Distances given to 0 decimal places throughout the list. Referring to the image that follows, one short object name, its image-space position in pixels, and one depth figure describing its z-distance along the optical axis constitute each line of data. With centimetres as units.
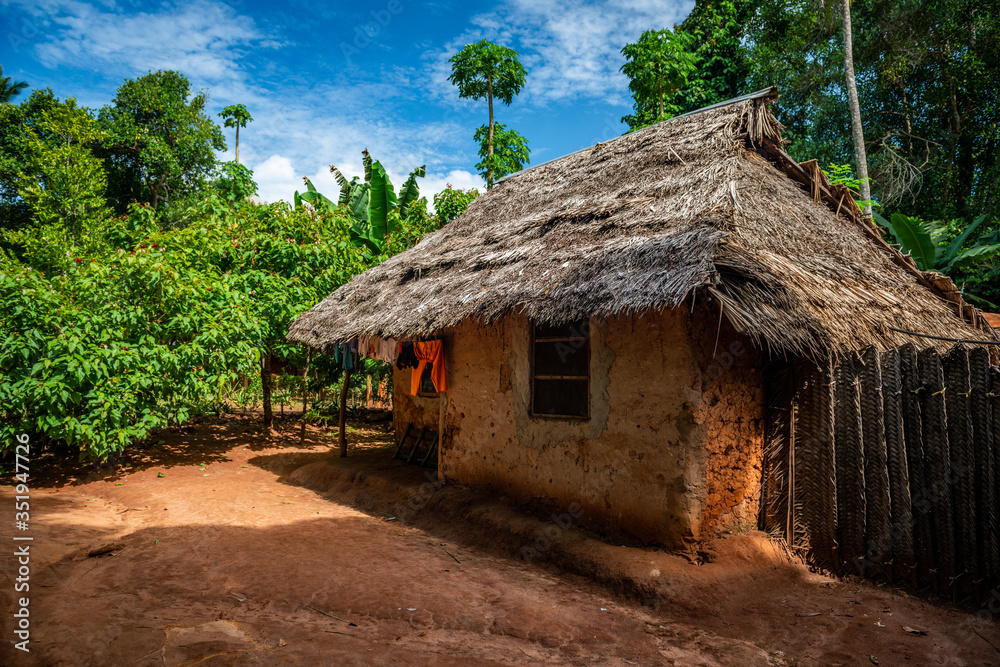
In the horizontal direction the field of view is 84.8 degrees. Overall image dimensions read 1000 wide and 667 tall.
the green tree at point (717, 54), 1834
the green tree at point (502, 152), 1620
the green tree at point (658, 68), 1598
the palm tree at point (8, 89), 2373
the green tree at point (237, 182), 1912
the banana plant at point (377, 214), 1238
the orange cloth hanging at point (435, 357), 675
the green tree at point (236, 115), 2514
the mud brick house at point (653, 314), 438
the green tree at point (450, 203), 1433
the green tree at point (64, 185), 1786
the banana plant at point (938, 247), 974
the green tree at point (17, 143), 2073
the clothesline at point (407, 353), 677
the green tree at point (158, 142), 2172
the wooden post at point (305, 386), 1056
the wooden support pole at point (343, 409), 870
